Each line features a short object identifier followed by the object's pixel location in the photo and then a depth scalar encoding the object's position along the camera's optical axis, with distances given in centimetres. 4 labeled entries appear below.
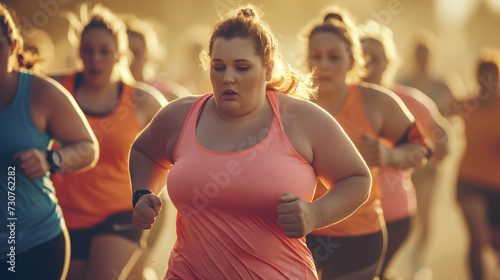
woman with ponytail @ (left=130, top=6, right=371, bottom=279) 654
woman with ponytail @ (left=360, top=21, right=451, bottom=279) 1191
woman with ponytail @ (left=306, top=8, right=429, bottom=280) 979
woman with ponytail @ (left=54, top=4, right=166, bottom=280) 1080
